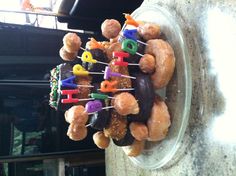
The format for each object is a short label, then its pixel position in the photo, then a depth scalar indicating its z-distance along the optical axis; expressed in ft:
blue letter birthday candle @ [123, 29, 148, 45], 1.97
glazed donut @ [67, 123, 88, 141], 1.92
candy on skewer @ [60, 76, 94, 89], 1.96
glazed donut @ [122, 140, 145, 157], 2.18
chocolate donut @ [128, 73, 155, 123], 1.90
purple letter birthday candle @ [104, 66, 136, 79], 1.90
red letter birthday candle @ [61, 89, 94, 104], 1.95
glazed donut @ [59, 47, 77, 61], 2.18
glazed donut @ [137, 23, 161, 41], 2.02
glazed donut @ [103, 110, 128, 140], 1.97
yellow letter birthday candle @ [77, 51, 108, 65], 1.95
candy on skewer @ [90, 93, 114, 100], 1.89
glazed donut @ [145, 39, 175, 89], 1.87
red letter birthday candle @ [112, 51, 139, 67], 1.91
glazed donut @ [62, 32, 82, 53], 2.07
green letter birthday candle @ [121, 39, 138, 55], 1.93
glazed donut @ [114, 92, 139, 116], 1.80
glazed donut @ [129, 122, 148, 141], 1.93
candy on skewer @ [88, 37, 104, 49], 2.08
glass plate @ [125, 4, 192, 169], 1.90
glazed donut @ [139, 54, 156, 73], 1.92
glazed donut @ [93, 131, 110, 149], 2.19
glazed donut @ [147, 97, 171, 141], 1.90
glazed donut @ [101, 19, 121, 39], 2.14
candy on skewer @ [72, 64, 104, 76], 1.99
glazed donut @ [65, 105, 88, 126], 1.89
